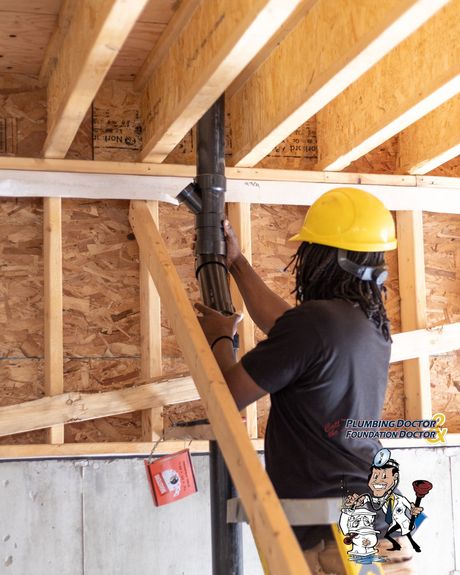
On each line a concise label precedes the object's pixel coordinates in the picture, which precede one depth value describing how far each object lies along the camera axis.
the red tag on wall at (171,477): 3.75
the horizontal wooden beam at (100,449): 3.74
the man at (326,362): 2.50
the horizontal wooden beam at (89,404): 3.73
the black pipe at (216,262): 3.24
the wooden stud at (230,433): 2.20
